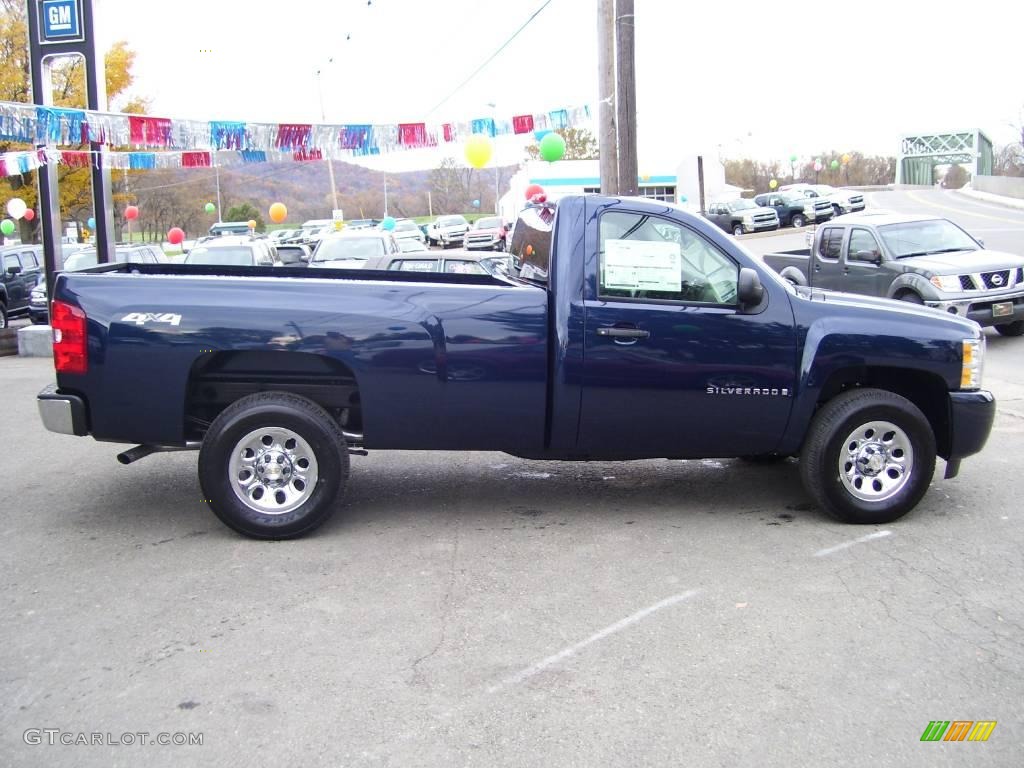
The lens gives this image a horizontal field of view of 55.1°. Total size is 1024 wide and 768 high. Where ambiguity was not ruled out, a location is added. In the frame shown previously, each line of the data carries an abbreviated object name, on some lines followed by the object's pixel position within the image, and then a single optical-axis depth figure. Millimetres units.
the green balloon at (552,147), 20953
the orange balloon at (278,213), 41688
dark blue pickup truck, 5688
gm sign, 14203
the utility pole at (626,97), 12188
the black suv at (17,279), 20891
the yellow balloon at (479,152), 17989
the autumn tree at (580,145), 78812
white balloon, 29281
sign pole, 14125
